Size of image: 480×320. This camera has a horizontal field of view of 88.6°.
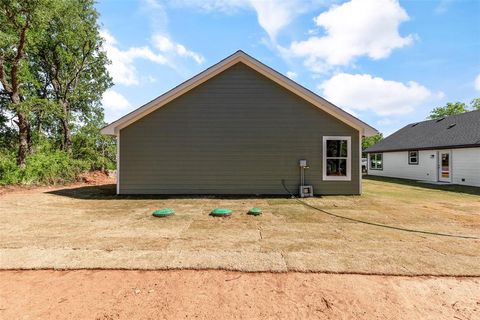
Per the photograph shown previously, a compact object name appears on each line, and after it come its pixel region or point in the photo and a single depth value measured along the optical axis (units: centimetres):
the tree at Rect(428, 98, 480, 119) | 4250
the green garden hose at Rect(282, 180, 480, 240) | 488
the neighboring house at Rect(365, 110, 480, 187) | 1350
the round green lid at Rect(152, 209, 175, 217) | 627
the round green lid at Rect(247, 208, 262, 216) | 645
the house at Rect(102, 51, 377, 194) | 930
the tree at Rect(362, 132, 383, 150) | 4891
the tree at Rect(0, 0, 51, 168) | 1232
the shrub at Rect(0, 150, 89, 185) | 1182
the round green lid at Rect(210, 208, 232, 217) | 628
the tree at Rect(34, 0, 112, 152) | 1807
